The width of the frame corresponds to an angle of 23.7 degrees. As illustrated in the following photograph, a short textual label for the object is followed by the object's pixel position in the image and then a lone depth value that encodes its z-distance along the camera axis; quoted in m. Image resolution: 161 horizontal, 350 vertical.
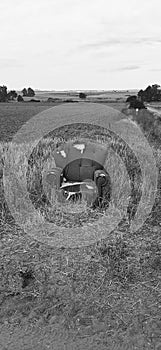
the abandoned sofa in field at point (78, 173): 5.04
